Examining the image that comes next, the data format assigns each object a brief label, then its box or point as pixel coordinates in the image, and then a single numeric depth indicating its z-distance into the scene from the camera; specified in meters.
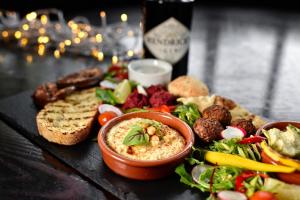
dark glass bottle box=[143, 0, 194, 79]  0.79
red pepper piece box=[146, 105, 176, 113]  0.67
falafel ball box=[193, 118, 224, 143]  0.60
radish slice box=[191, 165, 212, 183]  0.55
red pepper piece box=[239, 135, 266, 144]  0.57
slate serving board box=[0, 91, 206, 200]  0.54
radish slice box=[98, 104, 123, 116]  0.69
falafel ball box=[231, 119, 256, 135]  0.62
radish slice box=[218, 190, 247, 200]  0.50
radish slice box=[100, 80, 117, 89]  0.76
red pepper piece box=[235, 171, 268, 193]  0.51
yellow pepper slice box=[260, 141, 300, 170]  0.51
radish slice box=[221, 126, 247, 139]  0.60
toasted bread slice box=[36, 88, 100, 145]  0.62
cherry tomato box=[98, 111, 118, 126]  0.67
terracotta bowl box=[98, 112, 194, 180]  0.54
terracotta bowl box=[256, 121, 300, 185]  0.52
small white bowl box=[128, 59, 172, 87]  0.76
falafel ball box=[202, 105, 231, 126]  0.63
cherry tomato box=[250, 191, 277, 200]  0.48
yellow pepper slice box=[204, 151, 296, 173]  0.52
